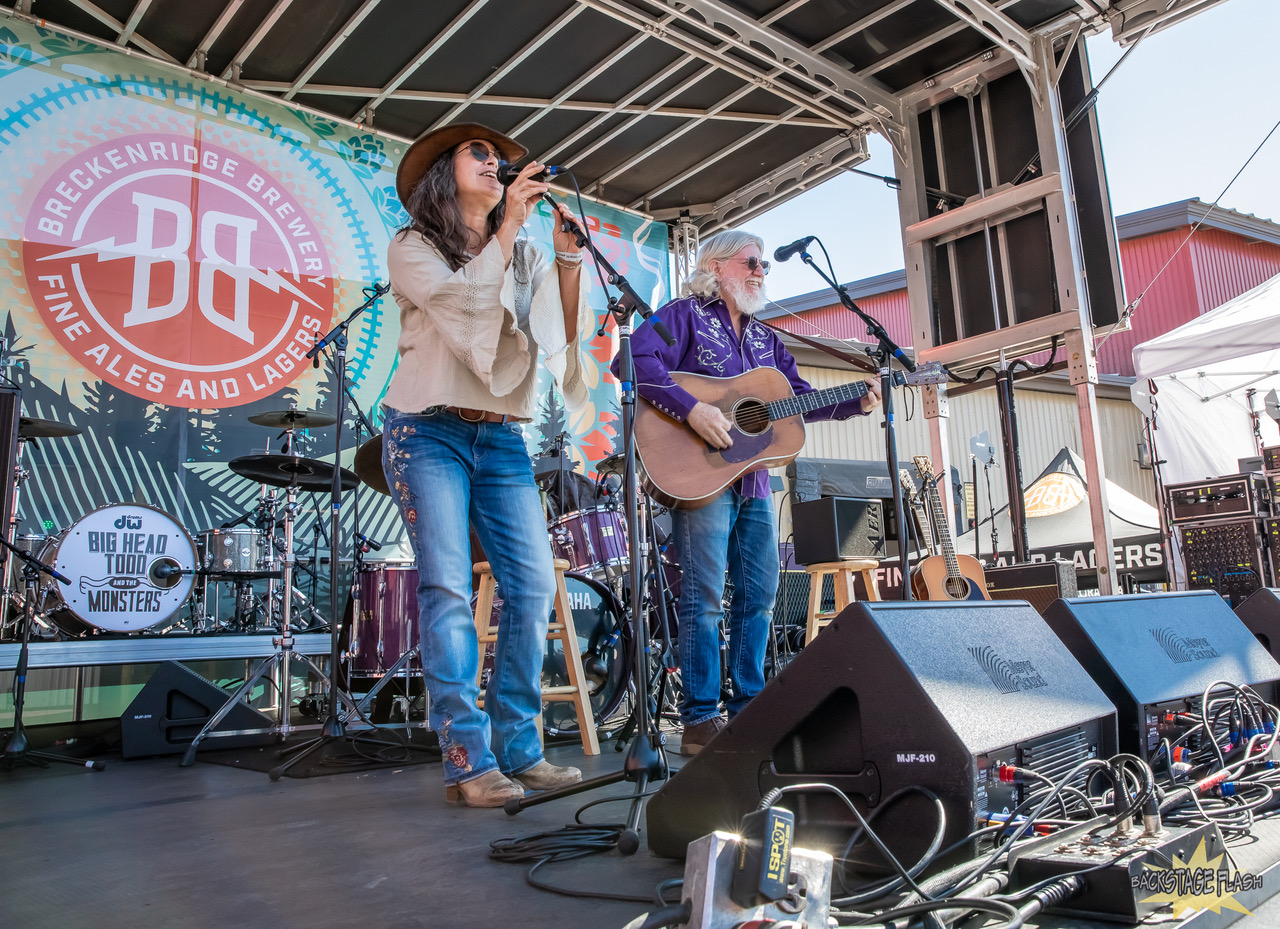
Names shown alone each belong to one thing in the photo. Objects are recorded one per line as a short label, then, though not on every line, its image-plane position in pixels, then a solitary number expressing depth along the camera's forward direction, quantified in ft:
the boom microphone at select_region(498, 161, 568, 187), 7.16
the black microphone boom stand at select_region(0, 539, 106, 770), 12.08
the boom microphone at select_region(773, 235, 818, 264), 10.85
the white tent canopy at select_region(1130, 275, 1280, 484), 22.76
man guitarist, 9.62
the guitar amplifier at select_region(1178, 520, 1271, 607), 17.33
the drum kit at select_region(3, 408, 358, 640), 15.10
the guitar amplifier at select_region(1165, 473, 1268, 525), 17.62
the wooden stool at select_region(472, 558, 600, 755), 11.05
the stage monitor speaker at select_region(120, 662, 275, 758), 12.61
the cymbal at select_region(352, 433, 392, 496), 10.08
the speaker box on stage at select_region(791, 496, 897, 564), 14.71
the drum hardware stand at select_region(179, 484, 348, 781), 12.30
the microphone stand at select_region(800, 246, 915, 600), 9.74
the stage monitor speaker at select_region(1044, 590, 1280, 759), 6.27
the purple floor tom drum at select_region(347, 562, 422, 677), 15.37
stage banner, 16.98
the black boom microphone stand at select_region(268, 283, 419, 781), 10.68
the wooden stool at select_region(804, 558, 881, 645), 14.30
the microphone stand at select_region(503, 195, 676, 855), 6.29
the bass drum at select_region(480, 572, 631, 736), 13.69
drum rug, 10.29
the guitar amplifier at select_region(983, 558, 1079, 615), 14.83
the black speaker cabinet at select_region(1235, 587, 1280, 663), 9.43
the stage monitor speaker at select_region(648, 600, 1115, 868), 4.31
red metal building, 47.29
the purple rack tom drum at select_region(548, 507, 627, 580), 15.25
